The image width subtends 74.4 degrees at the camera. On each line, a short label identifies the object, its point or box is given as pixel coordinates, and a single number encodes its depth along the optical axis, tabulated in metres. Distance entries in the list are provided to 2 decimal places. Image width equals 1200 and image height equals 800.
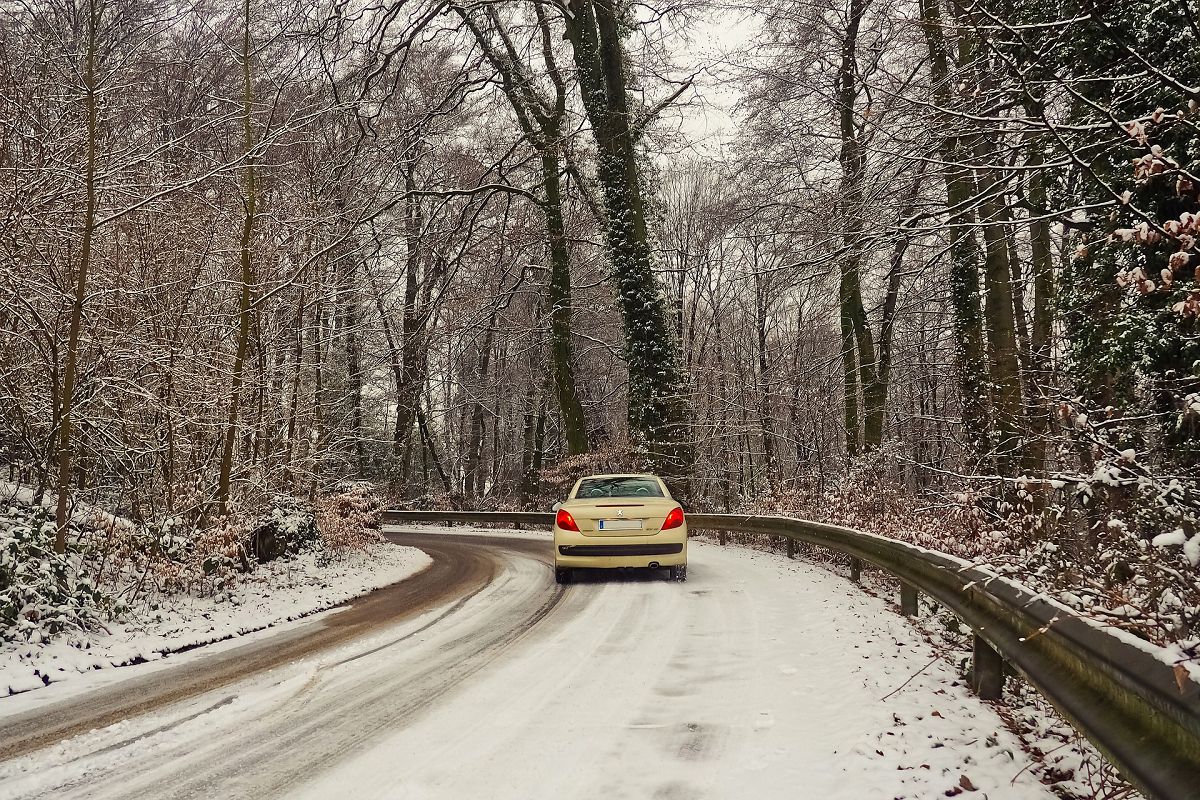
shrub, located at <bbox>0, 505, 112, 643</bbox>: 6.93
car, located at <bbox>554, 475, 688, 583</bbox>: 10.80
